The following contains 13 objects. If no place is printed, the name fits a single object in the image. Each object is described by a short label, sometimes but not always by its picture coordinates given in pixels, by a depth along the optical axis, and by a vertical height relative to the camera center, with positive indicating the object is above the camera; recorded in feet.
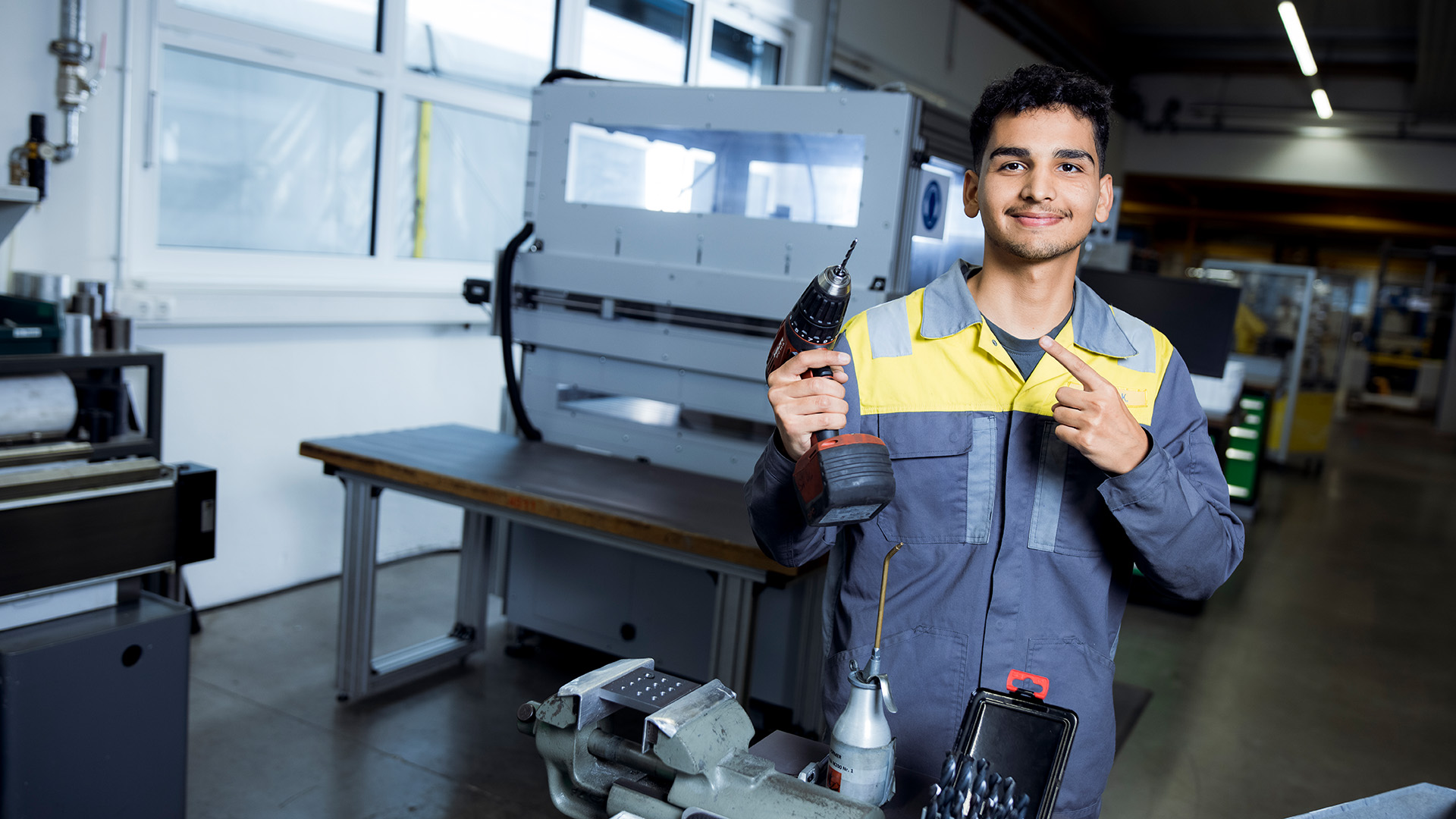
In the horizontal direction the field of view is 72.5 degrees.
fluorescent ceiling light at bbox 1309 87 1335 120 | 26.71 +6.64
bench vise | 2.76 -1.38
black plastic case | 2.95 -1.26
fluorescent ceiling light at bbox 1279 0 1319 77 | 20.77 +6.84
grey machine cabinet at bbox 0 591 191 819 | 5.42 -2.77
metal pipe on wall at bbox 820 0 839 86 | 16.63 +4.44
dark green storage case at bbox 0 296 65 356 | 7.19 -0.74
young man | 3.72 -0.58
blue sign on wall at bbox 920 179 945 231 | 7.23 +0.76
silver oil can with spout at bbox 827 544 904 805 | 2.95 -1.30
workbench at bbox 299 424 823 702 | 6.31 -1.60
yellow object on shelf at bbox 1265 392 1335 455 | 23.59 -1.87
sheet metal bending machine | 7.00 +0.12
